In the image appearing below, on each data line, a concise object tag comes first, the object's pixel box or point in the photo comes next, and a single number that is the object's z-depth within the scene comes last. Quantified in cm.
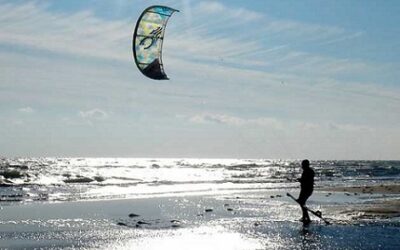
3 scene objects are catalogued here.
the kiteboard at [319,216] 1574
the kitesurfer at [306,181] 1658
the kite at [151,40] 1309
